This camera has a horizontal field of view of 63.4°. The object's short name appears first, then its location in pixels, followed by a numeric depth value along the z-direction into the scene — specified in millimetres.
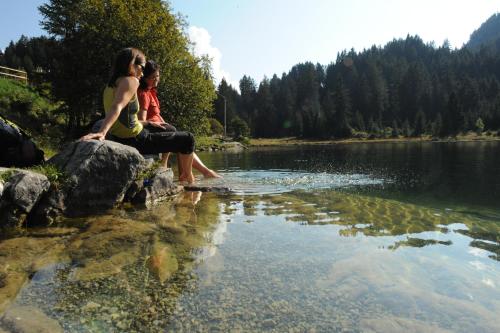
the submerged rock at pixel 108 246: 3807
